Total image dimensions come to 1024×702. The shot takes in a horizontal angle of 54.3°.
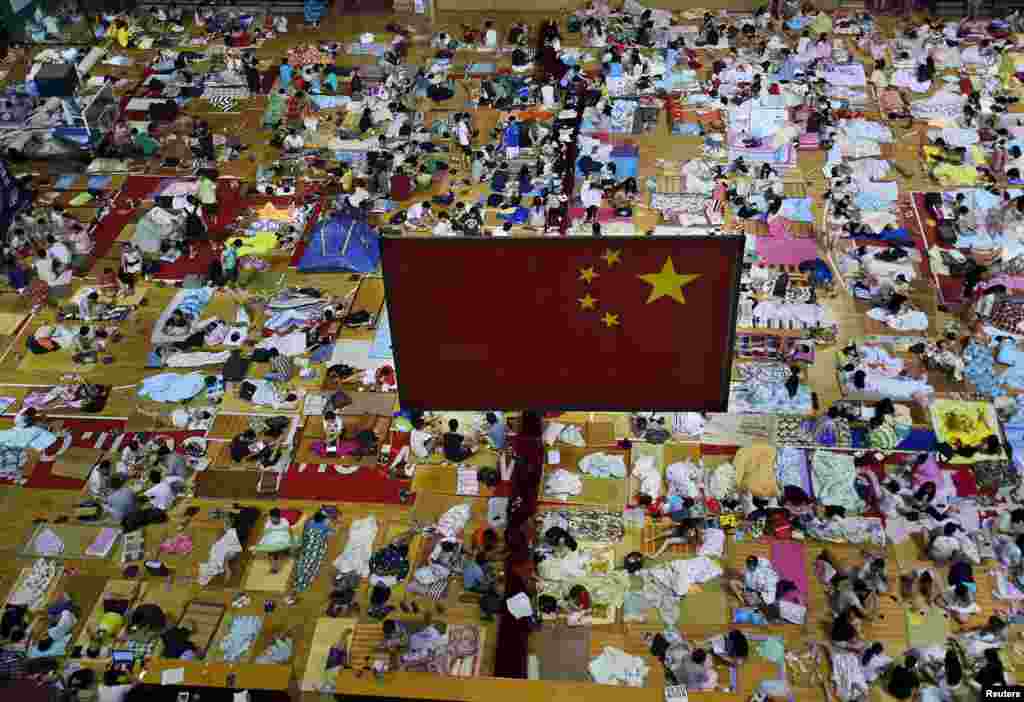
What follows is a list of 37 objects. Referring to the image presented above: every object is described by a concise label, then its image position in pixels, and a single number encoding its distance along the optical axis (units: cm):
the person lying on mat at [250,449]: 1759
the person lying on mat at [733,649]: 1452
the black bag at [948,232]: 2094
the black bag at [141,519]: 1662
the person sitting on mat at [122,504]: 1662
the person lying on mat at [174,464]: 1730
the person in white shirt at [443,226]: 2180
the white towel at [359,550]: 1599
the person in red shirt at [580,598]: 1521
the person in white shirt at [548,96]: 2539
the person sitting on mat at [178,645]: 1486
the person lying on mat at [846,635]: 1443
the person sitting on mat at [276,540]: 1619
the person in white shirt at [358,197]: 2239
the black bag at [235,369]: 1909
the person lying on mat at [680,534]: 1602
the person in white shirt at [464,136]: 2377
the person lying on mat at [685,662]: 1438
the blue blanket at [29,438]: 1803
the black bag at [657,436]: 1748
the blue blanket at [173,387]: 1877
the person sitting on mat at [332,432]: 1769
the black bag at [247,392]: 1861
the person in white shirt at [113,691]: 1409
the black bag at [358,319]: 2002
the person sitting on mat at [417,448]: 1744
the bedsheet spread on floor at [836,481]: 1631
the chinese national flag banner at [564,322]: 1349
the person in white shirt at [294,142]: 2422
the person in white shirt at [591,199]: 2189
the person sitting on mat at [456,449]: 1741
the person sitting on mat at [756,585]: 1517
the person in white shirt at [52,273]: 2128
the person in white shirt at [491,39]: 2789
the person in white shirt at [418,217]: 2220
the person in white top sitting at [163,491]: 1689
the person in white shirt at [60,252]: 2142
